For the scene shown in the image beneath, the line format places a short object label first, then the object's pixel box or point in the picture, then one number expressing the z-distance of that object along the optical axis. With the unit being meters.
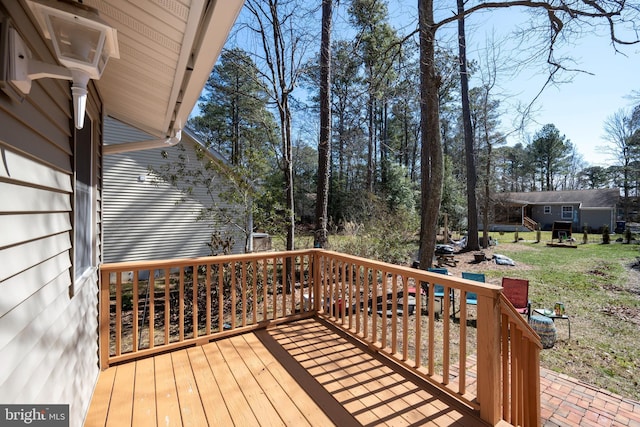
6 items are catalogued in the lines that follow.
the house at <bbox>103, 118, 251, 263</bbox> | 7.81
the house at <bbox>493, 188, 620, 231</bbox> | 22.08
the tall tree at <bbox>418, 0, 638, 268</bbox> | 3.95
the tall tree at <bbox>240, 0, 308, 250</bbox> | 6.12
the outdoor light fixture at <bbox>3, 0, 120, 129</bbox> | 1.04
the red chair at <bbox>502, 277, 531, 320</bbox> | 4.91
